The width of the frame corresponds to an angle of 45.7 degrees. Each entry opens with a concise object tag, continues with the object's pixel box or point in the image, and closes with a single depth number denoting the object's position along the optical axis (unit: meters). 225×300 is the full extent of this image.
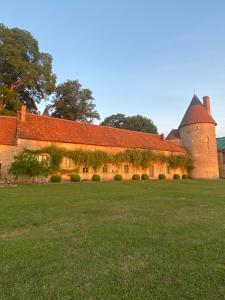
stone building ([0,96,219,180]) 23.78
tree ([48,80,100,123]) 38.81
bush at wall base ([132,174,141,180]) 29.72
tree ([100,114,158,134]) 50.28
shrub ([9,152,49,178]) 20.89
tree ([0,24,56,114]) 29.27
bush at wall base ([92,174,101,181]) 26.70
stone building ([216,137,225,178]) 40.56
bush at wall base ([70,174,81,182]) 25.03
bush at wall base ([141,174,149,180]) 30.61
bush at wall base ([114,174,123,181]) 28.42
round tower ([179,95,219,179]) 36.06
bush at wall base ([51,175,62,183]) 23.64
